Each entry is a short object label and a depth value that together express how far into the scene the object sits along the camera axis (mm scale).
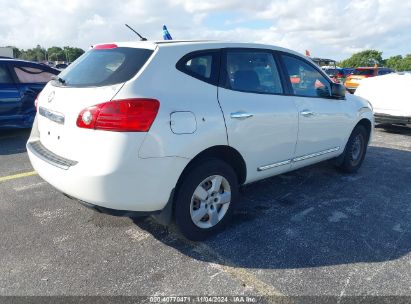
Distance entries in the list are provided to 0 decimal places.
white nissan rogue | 2754
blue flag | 5266
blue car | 7055
